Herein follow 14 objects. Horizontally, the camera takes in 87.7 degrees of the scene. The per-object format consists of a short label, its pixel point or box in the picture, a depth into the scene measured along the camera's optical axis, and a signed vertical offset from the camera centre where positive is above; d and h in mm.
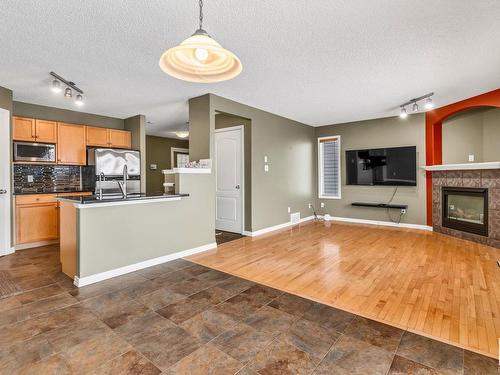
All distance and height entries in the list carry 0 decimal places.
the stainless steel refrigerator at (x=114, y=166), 5078 +437
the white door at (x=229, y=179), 5305 +156
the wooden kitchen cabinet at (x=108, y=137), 5254 +1060
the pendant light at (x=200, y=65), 1690 +811
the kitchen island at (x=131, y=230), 2891 -548
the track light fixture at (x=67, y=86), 3389 +1419
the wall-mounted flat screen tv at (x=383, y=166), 5703 +436
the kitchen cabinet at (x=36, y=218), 4297 -520
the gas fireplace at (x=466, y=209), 4469 -459
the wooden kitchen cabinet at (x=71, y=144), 4820 +836
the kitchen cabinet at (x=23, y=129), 4328 +1004
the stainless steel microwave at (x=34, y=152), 4305 +626
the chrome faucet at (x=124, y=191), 3193 -52
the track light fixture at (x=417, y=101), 4359 +1478
